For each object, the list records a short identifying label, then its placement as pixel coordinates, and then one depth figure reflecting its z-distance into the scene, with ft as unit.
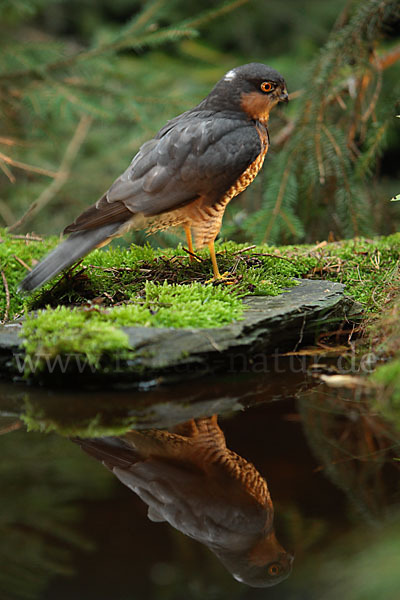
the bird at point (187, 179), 16.88
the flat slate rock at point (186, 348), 13.52
